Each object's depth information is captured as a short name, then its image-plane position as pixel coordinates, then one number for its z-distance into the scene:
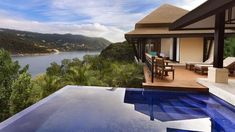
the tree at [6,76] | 8.34
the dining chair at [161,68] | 5.77
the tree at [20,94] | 7.91
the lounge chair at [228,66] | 6.88
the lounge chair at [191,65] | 8.35
